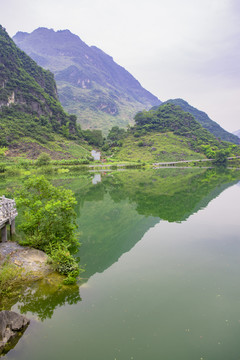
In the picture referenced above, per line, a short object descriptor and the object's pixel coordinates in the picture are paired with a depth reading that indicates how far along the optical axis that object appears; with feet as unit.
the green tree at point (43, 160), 255.29
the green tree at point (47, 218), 53.16
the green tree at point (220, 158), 379.55
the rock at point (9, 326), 29.62
